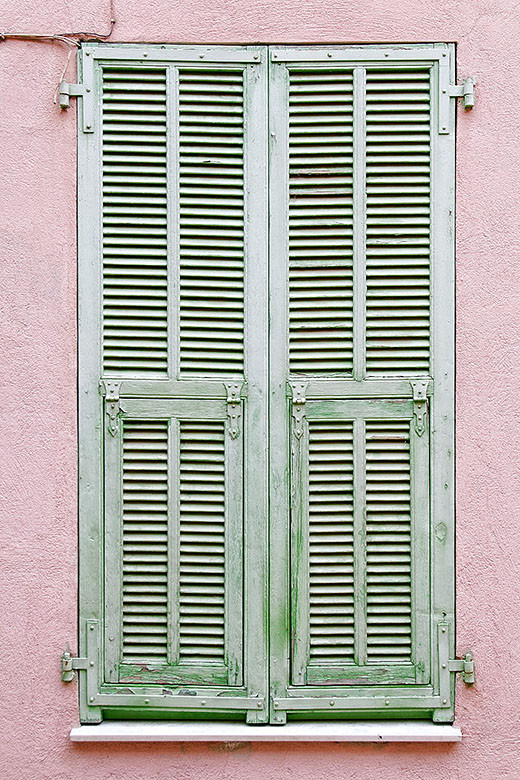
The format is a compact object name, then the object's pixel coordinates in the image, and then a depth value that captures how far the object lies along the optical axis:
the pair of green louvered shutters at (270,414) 2.80
